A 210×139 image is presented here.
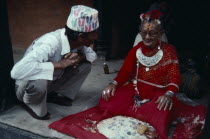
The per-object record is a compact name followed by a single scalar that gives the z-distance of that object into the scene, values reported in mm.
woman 2615
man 2588
